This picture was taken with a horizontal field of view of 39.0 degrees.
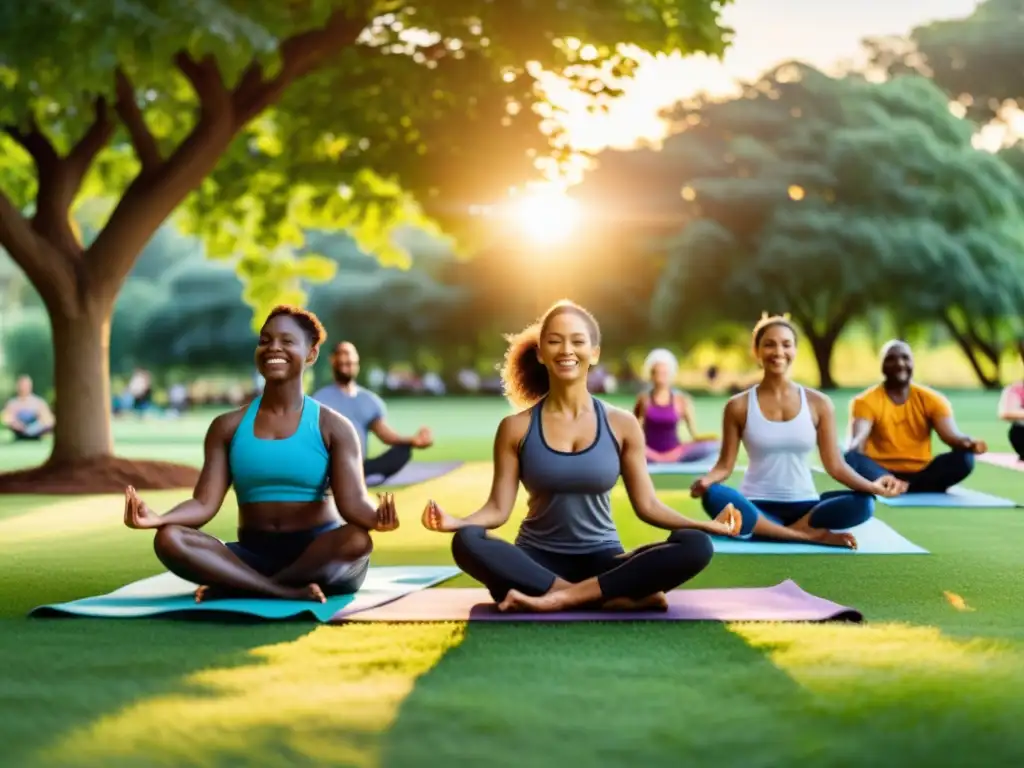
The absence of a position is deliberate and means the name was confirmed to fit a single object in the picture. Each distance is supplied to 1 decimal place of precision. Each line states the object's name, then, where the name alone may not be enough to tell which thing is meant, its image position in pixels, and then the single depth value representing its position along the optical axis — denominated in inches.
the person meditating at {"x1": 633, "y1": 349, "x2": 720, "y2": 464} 530.9
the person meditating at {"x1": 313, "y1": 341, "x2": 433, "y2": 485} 466.6
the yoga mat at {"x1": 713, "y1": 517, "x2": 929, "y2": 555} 328.2
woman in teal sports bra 244.8
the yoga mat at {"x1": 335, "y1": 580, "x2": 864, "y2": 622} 233.1
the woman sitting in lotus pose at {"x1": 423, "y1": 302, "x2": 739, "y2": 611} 236.1
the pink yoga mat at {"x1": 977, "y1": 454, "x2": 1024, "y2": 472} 593.4
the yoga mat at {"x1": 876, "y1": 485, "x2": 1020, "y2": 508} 434.9
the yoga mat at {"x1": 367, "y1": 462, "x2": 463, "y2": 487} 540.4
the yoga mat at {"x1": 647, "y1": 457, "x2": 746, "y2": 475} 570.9
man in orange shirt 418.3
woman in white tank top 332.8
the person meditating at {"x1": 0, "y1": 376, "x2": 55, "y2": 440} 932.0
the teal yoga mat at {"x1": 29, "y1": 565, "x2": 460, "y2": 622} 238.4
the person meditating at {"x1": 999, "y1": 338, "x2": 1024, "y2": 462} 561.3
